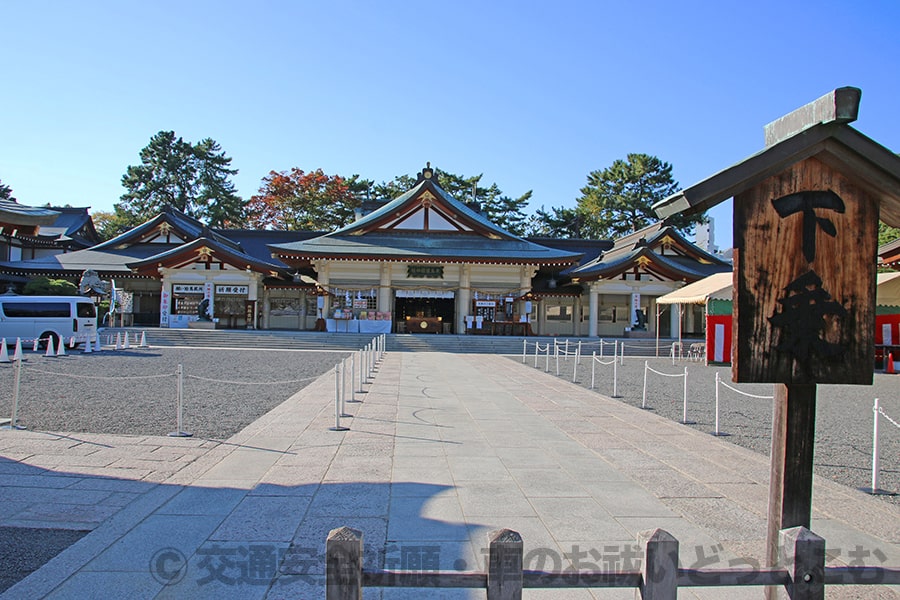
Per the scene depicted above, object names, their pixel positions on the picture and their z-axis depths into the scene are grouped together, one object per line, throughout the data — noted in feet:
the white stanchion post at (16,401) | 24.98
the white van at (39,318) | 66.33
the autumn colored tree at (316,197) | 159.33
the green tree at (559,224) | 176.76
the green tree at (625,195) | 167.22
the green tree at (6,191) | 160.35
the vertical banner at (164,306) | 101.54
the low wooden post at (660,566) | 6.62
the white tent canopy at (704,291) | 64.34
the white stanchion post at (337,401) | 25.57
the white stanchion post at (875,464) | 17.98
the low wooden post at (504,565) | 6.34
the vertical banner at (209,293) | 102.01
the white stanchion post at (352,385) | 33.63
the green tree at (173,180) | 169.99
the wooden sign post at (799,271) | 10.16
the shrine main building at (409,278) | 97.44
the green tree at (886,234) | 79.22
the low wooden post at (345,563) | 6.40
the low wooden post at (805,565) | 6.79
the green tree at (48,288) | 86.99
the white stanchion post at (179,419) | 23.85
